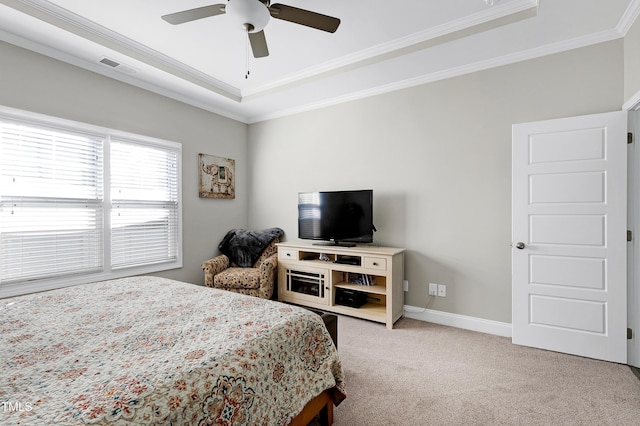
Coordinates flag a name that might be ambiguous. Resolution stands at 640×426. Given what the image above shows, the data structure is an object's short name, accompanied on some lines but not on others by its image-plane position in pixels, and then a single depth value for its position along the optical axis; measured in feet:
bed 3.01
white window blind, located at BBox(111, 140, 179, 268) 10.89
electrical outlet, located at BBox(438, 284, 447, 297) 10.69
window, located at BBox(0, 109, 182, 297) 8.67
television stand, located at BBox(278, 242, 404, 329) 10.53
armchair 12.32
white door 7.93
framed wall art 13.79
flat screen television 11.48
